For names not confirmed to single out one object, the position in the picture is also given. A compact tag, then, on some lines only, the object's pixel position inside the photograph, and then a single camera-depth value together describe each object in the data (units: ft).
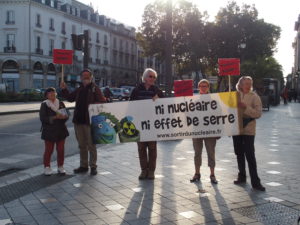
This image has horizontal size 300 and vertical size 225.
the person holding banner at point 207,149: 22.36
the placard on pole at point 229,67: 27.25
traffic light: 35.56
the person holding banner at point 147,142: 22.82
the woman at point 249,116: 20.85
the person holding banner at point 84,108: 24.11
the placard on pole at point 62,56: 29.04
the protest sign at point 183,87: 34.89
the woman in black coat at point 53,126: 23.44
